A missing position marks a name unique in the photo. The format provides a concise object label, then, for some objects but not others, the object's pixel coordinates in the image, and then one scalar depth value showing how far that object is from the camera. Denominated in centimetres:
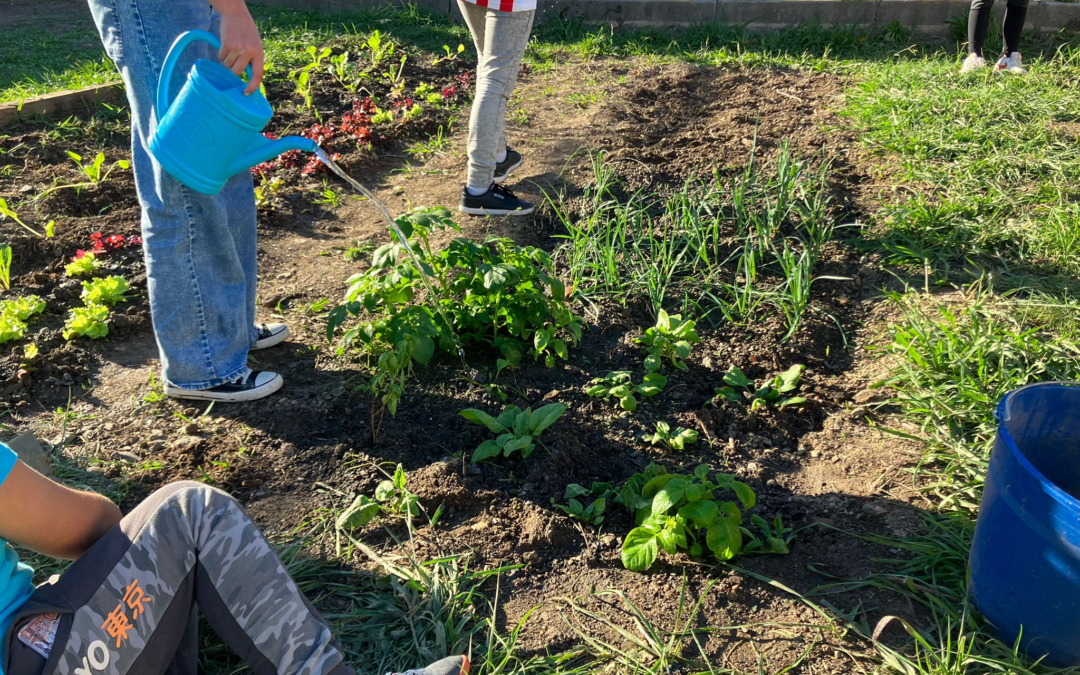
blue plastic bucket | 156
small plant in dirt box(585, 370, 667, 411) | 248
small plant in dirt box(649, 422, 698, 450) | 235
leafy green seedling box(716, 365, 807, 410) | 256
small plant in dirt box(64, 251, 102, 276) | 308
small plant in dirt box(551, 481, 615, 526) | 209
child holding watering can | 208
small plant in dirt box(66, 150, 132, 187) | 368
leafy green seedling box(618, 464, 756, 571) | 191
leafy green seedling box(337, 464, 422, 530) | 209
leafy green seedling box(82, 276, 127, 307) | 291
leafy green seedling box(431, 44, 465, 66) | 541
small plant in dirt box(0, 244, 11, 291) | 304
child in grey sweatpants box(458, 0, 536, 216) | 334
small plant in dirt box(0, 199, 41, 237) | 322
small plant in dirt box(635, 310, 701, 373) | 264
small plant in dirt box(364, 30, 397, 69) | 516
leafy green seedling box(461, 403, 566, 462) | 224
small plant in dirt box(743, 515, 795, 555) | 199
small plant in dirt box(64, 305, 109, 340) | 278
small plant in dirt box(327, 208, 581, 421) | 245
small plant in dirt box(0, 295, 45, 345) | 272
